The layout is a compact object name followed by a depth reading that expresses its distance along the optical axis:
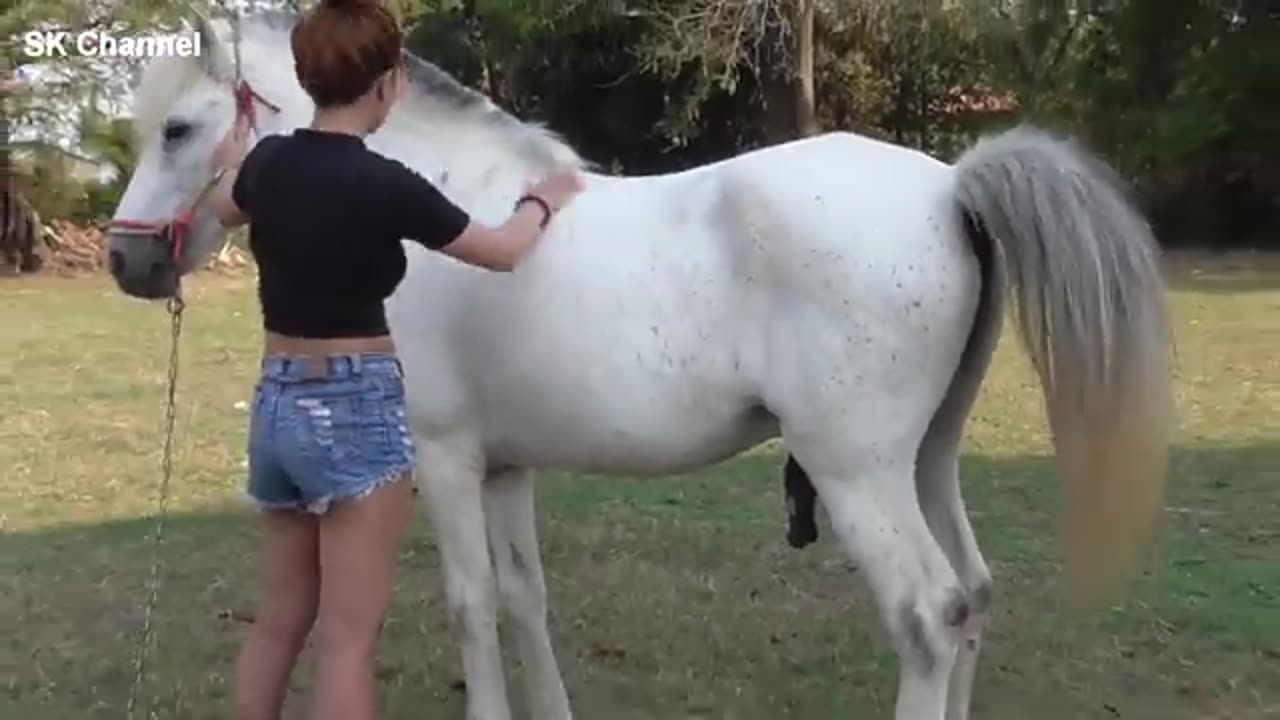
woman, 3.14
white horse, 3.76
